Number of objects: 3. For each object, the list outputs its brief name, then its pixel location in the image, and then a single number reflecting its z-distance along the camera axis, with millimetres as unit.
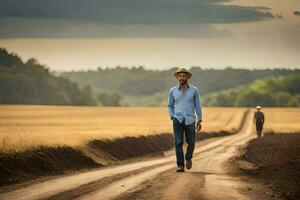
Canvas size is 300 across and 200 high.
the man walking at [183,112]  19688
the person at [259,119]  47000
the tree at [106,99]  196638
